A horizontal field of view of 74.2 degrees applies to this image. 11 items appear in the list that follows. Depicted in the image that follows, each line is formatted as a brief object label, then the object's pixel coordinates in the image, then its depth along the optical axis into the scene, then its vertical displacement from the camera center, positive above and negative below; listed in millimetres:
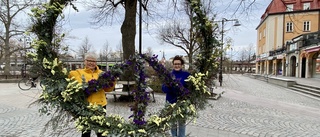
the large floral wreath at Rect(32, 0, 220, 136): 2723 -334
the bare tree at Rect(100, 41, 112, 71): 49375 +3495
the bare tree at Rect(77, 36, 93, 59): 39844 +3710
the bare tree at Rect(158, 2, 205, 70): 24469 +3942
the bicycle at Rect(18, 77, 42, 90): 14309 -1371
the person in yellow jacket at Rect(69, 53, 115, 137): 2977 -102
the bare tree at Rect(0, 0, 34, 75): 22016 +4417
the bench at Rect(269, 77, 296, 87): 17761 -1307
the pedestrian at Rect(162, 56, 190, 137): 3188 -240
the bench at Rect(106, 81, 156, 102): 7951 -1027
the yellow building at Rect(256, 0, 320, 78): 25266 +3227
